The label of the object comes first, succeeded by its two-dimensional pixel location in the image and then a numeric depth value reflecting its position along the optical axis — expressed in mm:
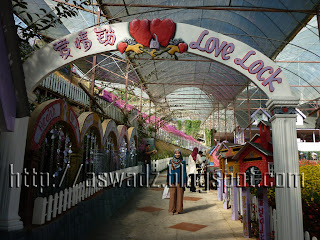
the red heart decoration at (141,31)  4273
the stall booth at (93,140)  6109
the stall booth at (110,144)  6953
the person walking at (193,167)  9398
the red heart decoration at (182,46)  4215
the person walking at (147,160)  11839
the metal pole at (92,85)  9920
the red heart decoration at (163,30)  4254
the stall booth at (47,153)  3520
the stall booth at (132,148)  10525
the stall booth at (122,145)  8898
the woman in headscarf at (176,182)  6445
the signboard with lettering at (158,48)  4145
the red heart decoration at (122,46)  4309
